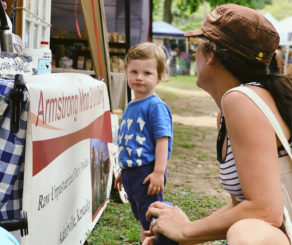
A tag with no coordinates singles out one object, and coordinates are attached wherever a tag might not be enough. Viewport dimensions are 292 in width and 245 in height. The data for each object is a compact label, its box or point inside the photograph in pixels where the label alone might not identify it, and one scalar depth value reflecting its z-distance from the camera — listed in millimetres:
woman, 1601
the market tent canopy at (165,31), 30266
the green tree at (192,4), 24984
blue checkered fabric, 1953
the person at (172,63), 29688
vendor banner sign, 2086
